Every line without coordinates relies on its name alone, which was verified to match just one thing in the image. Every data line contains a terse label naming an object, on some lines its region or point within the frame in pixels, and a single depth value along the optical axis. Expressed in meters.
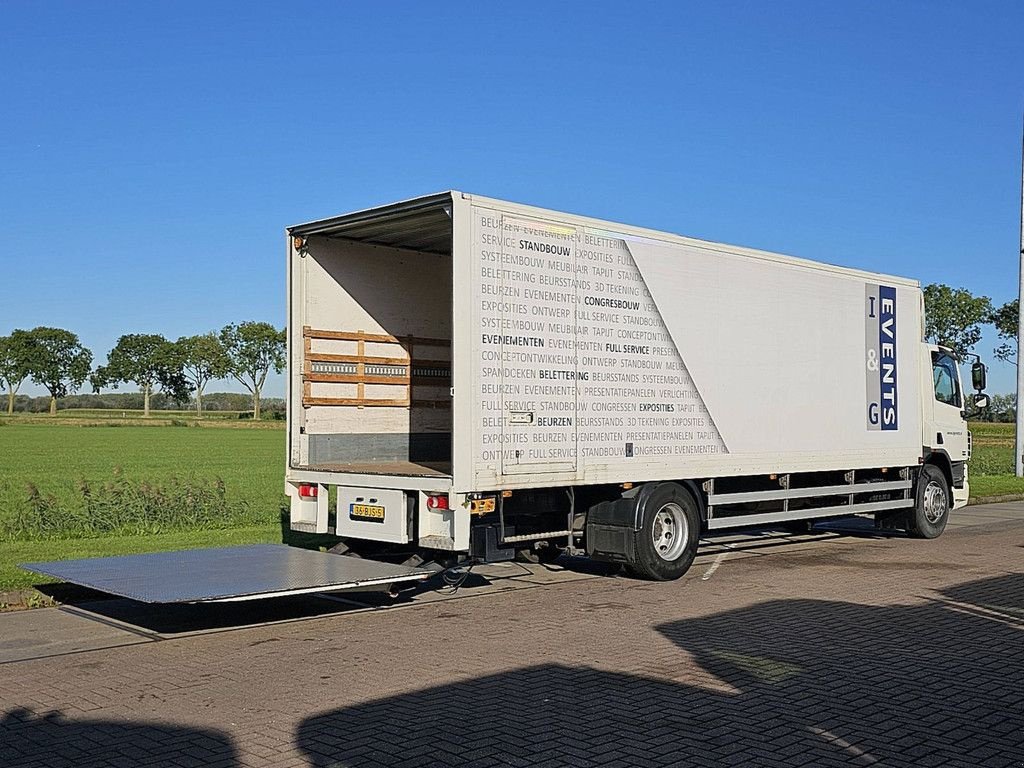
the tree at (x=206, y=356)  154.88
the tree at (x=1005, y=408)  82.84
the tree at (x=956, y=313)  95.81
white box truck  9.98
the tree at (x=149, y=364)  161.00
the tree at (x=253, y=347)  151.75
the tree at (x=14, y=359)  157.00
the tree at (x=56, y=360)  159.75
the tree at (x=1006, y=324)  87.69
